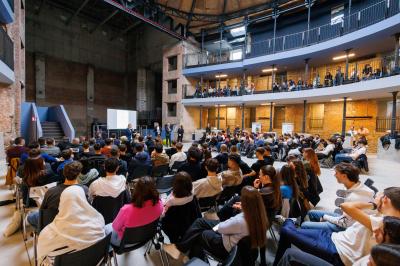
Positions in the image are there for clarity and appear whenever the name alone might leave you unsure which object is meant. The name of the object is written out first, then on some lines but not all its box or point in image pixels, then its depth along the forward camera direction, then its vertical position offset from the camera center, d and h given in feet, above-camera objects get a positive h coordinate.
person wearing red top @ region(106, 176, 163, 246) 6.57 -2.71
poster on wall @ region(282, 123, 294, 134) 45.19 -0.44
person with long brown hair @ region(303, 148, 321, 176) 12.40 -1.96
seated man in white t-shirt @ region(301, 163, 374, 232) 7.00 -2.18
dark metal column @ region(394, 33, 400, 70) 29.36 +10.33
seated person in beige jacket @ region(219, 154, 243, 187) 10.85 -2.49
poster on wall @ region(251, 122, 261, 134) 50.66 -0.43
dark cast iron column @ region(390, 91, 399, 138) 31.21 +1.90
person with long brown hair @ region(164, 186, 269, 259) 5.42 -2.73
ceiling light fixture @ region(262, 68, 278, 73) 54.54 +14.16
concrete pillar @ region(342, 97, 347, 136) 38.32 +1.36
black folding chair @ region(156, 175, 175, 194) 11.86 -3.38
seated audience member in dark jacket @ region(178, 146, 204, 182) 11.94 -2.31
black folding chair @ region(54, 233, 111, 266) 4.75 -3.14
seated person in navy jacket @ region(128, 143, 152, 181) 13.44 -2.71
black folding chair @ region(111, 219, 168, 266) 6.41 -3.53
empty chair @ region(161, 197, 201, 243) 7.41 -3.38
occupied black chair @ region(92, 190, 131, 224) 8.30 -3.26
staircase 36.93 -1.62
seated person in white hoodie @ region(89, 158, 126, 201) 8.32 -2.42
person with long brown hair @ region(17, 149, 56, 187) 9.12 -2.25
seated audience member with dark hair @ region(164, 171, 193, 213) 7.40 -2.34
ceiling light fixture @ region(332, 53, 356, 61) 42.01 +14.07
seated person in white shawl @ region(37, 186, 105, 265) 5.40 -2.76
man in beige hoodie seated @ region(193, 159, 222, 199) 9.50 -2.66
